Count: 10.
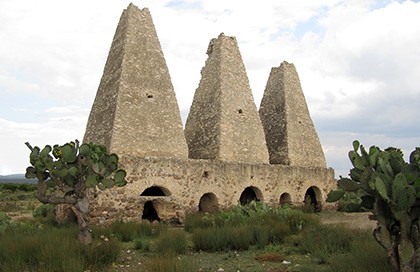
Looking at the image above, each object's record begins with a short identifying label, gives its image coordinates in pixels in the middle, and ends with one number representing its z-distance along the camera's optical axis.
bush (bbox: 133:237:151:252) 10.08
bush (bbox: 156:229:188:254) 9.55
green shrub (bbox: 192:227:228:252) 10.18
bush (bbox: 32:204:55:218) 17.59
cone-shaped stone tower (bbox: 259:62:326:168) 21.50
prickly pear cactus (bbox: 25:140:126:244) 9.73
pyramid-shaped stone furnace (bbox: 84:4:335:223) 15.02
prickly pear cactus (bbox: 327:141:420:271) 6.13
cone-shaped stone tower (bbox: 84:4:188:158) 15.32
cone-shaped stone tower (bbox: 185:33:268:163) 18.06
